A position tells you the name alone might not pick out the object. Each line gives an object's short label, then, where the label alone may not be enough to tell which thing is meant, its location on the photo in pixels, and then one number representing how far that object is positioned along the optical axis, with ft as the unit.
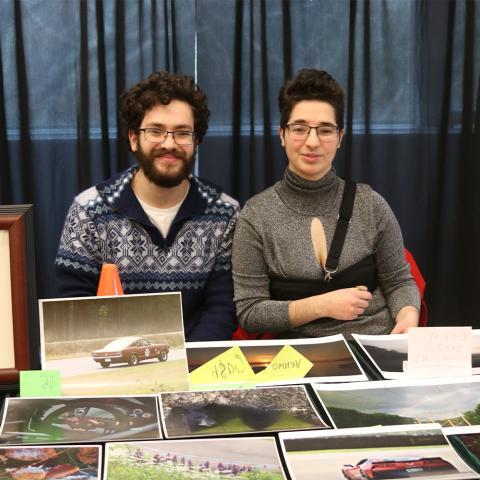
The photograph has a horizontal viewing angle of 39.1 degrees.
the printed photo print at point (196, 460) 3.09
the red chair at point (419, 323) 6.34
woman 6.17
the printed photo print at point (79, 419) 3.43
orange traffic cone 4.73
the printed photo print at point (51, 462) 3.09
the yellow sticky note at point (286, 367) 4.17
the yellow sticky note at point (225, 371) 4.09
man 6.14
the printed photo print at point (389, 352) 4.27
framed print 3.90
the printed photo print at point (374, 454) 3.11
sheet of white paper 4.20
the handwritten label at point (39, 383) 3.84
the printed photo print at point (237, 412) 3.51
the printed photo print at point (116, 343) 3.97
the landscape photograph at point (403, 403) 3.59
